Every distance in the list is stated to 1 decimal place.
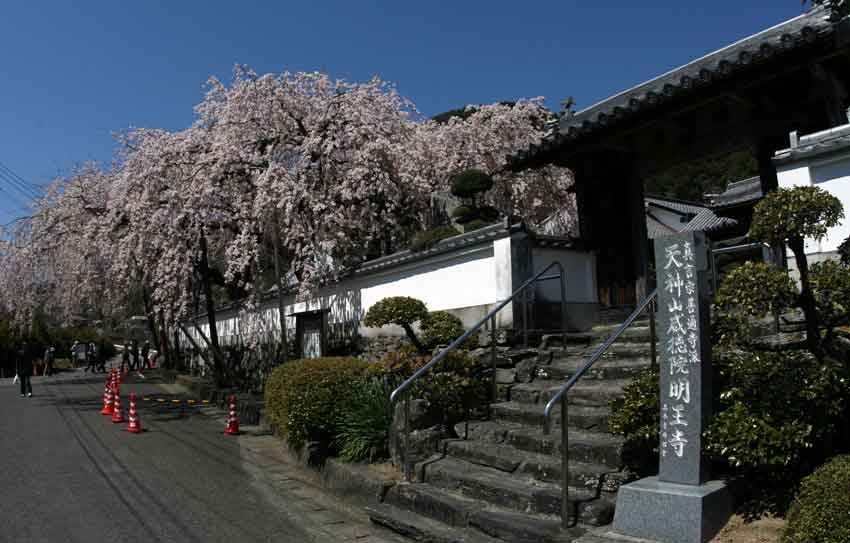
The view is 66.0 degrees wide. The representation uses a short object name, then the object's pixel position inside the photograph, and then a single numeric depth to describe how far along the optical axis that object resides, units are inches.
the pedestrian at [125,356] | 1325.0
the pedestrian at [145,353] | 1448.1
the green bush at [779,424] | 189.3
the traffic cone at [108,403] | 608.1
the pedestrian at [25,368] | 805.9
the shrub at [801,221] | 193.9
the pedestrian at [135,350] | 1339.8
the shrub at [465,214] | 527.8
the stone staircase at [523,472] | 225.1
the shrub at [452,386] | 321.4
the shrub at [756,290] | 194.9
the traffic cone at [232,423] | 502.0
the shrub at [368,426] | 329.7
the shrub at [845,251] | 208.8
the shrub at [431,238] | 478.6
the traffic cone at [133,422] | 498.6
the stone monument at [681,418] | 191.6
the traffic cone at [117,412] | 555.9
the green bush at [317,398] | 359.6
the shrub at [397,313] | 422.6
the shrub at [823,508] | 160.9
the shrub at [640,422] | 220.4
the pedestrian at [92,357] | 1387.8
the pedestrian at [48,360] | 1282.0
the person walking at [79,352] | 1627.1
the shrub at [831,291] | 198.2
